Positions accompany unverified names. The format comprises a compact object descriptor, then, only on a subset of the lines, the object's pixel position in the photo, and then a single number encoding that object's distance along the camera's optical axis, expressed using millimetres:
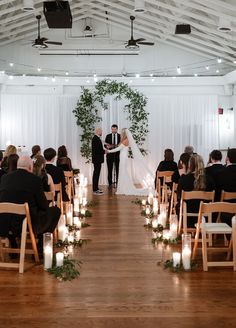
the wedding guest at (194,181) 6273
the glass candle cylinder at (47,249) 5152
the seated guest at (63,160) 9094
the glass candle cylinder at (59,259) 5219
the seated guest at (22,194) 5324
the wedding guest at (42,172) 6332
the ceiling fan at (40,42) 12445
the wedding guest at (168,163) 9203
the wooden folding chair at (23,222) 5066
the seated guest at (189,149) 8570
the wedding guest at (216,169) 6484
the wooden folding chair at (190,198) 6059
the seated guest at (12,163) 6293
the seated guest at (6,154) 7207
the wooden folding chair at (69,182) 8841
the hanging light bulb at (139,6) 11039
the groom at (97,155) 12039
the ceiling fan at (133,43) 12521
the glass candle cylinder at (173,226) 6348
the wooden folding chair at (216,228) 5109
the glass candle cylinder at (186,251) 5145
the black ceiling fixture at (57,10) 9945
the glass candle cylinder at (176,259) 5269
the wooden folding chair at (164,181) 8844
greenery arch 13865
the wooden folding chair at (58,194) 7265
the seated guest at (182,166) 7050
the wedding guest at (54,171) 7403
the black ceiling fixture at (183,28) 11990
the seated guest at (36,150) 8469
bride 11570
